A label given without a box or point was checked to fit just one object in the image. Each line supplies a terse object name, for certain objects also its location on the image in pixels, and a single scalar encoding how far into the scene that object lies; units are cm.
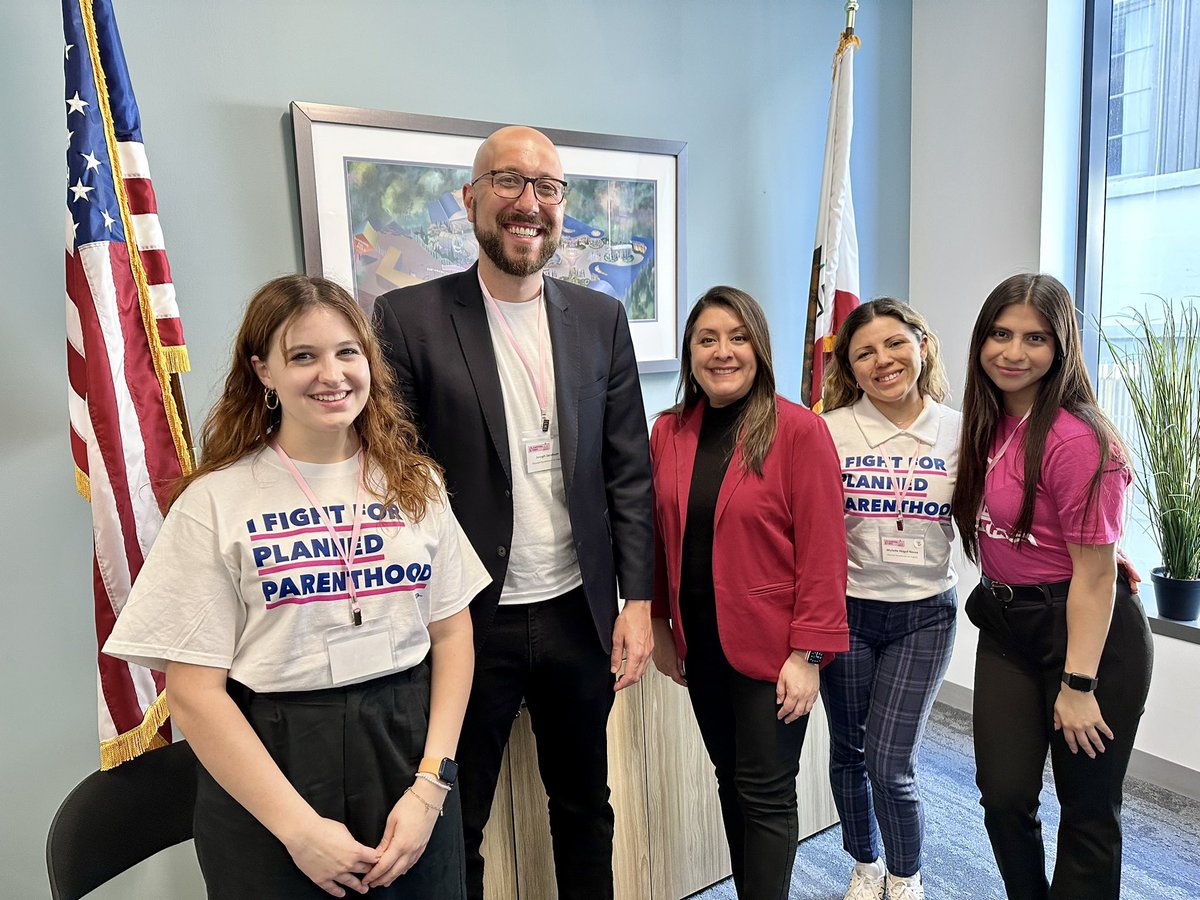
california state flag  290
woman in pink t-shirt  150
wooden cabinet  186
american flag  166
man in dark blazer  150
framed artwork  215
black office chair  122
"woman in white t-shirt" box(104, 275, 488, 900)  111
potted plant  260
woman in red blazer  160
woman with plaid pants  179
